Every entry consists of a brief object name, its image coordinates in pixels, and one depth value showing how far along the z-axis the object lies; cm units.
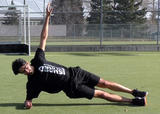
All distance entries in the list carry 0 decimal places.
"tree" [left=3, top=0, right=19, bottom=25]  2277
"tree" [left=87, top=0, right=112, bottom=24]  2387
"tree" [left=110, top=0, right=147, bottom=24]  2411
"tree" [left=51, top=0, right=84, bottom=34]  2434
